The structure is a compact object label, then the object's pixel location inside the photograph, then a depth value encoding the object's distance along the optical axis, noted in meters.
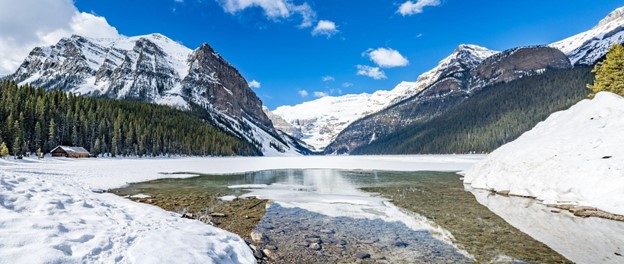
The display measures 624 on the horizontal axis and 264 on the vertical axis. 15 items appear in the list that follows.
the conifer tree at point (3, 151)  58.34
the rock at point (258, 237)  13.29
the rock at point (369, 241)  13.42
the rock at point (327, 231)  15.04
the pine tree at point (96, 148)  91.86
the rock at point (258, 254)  11.38
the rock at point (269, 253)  11.64
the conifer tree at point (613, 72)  48.28
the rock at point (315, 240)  13.50
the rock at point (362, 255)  11.61
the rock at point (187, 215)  16.51
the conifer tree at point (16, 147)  64.56
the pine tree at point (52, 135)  82.06
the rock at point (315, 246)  12.62
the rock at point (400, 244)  12.97
